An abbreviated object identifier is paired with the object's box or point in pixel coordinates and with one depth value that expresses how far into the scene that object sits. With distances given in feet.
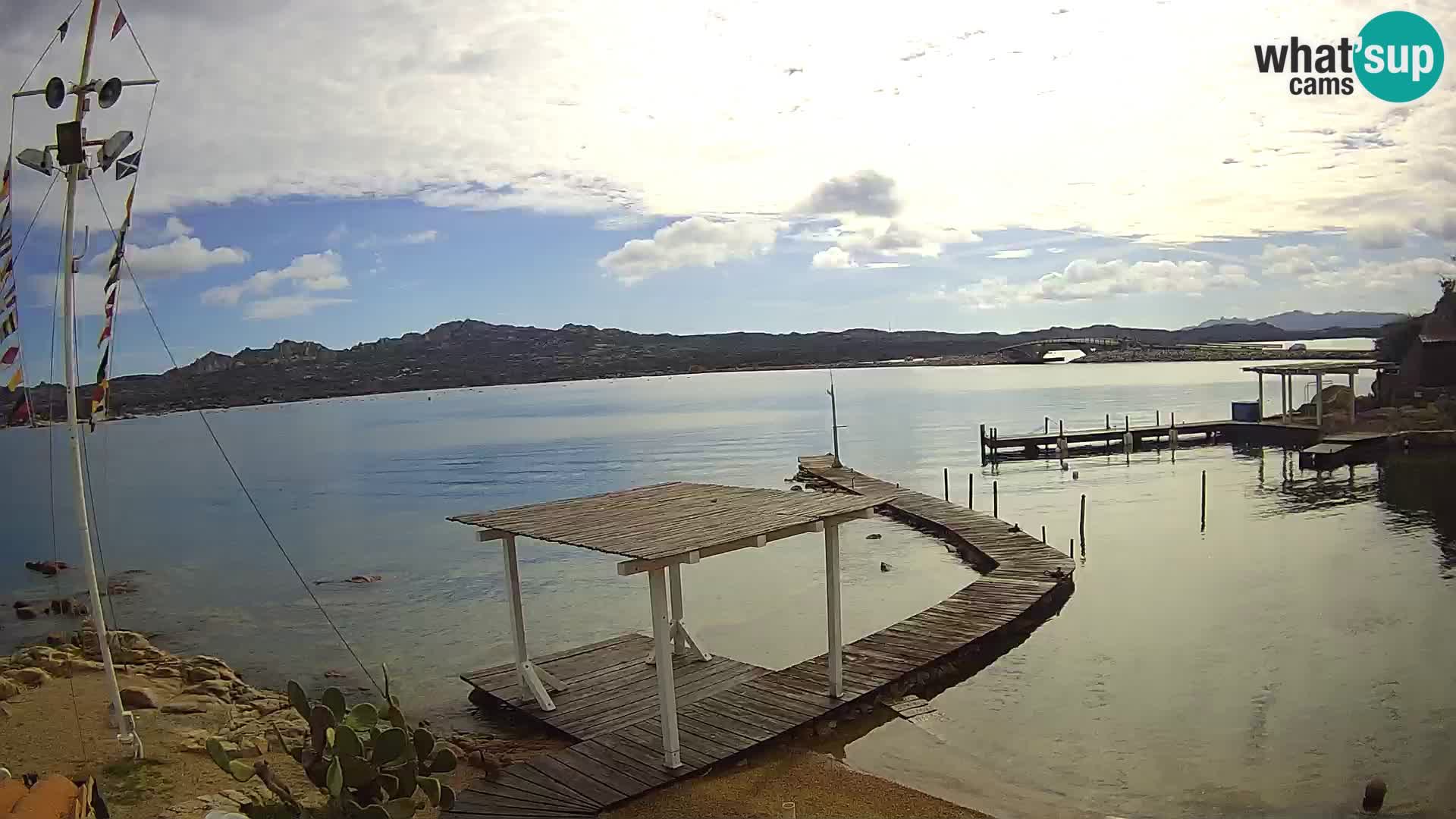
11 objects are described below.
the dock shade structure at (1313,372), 124.47
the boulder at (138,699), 39.58
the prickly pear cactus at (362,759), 14.65
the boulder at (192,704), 40.06
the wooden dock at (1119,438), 143.64
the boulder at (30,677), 44.47
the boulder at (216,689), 46.01
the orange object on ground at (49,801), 22.24
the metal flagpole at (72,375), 27.45
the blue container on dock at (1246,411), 148.87
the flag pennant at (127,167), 28.45
